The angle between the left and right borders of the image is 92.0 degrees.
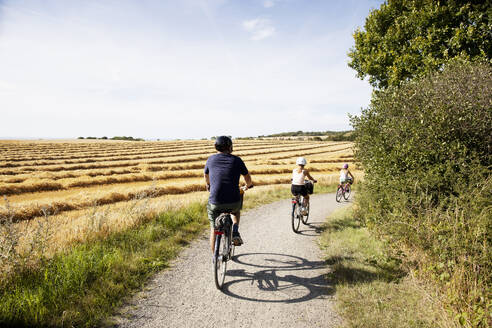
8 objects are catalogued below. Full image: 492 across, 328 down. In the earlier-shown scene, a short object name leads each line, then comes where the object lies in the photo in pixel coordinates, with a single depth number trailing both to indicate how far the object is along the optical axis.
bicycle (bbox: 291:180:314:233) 8.13
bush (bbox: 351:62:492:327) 3.36
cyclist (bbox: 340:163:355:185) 14.49
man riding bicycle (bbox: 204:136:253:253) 4.59
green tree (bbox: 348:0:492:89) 9.23
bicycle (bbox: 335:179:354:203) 14.52
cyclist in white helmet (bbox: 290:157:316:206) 8.17
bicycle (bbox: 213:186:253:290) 4.54
